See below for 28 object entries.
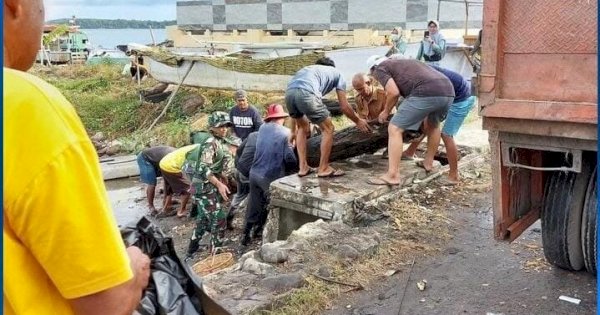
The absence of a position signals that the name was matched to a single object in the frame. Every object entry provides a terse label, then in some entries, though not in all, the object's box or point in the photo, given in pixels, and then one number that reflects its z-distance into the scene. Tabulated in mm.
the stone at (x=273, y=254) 4660
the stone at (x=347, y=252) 4770
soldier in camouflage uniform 6860
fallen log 7160
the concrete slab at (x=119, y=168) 11683
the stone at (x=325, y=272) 4434
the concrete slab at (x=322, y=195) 5859
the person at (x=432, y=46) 11914
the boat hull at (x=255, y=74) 13250
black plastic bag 1665
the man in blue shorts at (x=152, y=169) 9148
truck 3260
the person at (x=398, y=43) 13669
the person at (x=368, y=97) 6968
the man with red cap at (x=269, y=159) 7039
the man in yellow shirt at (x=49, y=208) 926
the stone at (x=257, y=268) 4492
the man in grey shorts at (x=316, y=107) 6586
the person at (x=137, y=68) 18698
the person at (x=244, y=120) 8773
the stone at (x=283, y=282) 4180
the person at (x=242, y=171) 7527
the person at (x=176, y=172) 8344
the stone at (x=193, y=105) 15125
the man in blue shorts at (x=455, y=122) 6898
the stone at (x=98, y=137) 15430
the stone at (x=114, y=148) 13952
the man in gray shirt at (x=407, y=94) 6211
